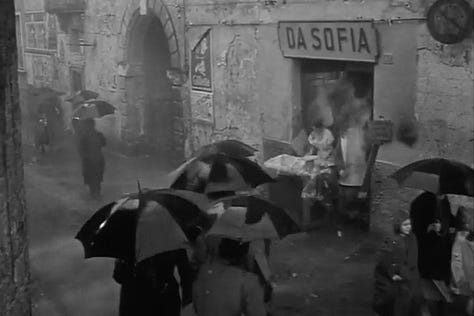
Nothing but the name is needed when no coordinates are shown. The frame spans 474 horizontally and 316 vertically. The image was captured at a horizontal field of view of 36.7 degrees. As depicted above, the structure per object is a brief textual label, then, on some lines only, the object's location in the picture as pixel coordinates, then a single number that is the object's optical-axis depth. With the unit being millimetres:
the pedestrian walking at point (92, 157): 11211
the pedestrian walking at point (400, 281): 5625
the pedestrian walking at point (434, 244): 5570
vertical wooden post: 4879
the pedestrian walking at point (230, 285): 4816
